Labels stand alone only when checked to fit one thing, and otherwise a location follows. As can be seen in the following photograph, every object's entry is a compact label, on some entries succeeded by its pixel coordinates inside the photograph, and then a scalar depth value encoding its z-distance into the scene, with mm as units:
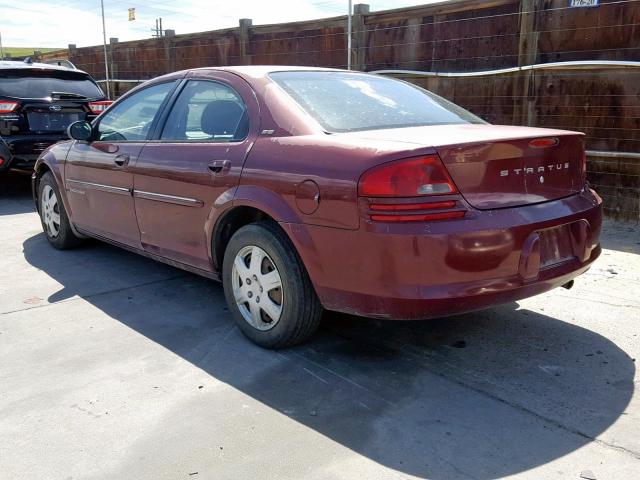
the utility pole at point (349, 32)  8852
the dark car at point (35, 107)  7812
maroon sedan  2885
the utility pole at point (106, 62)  15211
